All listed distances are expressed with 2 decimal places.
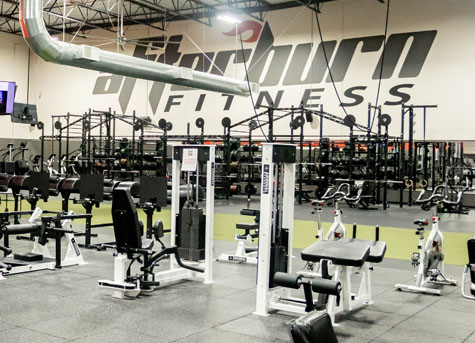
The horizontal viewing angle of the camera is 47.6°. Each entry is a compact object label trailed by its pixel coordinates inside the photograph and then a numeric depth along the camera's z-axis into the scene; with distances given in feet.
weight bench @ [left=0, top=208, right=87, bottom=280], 17.21
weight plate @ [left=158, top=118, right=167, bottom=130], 53.02
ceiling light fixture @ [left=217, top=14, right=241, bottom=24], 42.60
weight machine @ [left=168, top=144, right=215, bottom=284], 15.40
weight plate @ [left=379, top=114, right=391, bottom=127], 43.70
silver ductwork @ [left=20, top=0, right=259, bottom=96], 27.07
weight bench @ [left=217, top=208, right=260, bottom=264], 18.90
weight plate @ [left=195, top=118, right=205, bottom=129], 51.09
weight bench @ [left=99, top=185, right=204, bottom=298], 13.80
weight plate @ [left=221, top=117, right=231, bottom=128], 45.55
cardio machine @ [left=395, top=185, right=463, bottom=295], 15.30
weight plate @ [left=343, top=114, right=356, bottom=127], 46.34
